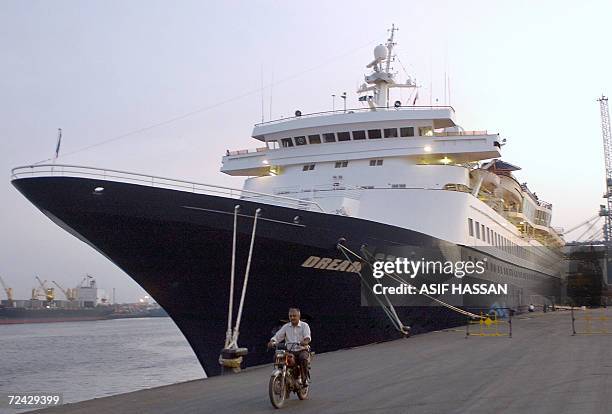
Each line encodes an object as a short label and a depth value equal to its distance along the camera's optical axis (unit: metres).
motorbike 7.22
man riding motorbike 7.65
